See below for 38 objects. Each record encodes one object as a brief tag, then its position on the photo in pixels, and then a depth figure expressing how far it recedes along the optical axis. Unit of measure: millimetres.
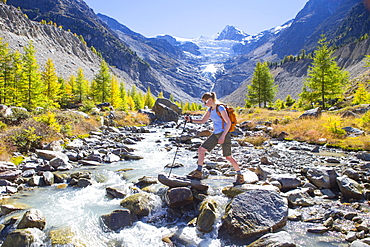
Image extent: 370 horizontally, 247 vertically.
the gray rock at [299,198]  5754
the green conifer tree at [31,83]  24047
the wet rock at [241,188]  5812
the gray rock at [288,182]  6742
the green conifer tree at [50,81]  37125
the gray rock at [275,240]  4039
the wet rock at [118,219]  5426
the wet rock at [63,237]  4660
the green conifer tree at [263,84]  46500
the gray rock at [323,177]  6613
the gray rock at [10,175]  8125
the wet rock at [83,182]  8172
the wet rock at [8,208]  5875
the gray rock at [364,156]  9814
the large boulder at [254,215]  4723
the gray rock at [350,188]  5762
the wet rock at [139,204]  5855
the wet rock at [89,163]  11232
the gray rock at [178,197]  6001
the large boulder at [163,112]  41625
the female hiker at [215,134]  6311
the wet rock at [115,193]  7141
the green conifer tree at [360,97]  28627
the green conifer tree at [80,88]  42312
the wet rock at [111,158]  12031
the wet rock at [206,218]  5098
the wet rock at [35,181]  8096
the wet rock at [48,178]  8312
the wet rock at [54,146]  12727
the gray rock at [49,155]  11289
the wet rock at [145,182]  7973
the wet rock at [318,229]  4637
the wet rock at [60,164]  10198
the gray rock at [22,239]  4527
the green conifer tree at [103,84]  44500
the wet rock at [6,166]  8751
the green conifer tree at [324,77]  32281
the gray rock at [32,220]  5117
